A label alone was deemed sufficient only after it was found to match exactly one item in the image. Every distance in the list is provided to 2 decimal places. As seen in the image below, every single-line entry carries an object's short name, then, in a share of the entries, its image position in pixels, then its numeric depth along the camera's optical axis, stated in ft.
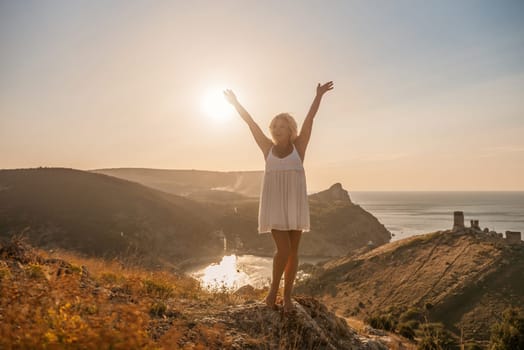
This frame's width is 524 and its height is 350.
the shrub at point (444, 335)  77.06
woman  14.85
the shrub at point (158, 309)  15.34
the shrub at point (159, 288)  19.93
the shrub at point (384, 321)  85.08
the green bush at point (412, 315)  98.94
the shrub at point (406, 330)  78.12
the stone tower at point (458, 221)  165.08
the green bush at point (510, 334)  65.92
